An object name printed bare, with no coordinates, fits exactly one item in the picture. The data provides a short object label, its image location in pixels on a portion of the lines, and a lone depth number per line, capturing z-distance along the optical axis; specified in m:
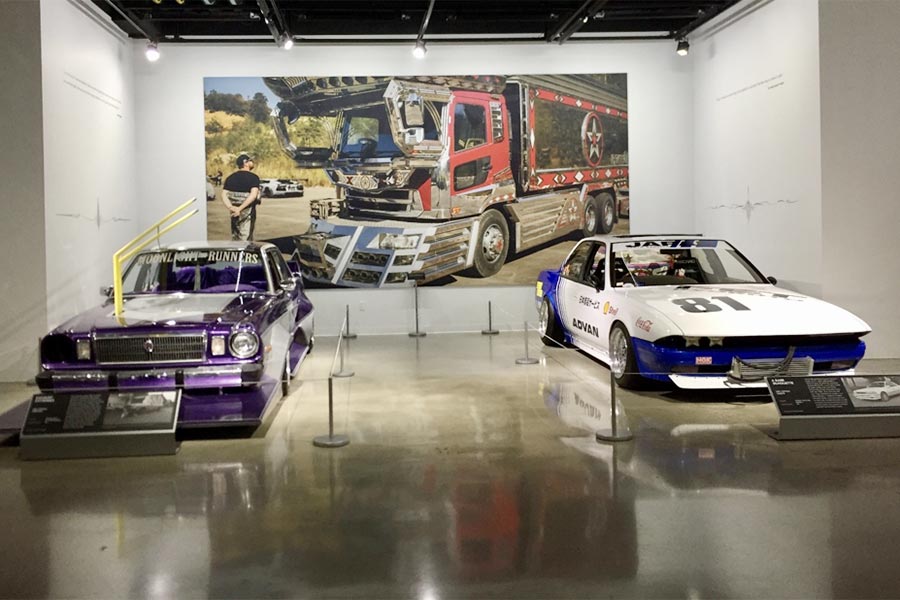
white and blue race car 5.80
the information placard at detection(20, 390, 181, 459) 4.80
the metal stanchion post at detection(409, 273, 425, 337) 10.67
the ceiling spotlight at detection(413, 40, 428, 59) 10.26
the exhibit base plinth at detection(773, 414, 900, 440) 4.96
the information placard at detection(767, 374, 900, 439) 4.97
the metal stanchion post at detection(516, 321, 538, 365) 8.15
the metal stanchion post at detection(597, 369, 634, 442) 4.96
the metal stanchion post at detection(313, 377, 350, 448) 4.98
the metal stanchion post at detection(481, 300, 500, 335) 10.62
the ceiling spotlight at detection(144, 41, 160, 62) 10.06
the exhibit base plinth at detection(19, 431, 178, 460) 4.80
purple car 5.11
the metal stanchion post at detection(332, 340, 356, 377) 7.68
